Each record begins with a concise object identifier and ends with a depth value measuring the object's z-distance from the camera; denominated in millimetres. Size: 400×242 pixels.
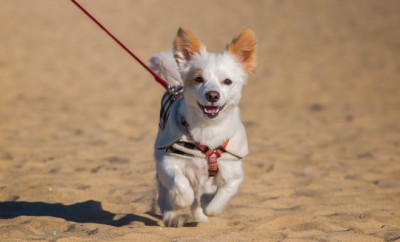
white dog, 8234
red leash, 9434
